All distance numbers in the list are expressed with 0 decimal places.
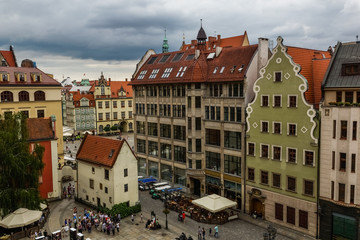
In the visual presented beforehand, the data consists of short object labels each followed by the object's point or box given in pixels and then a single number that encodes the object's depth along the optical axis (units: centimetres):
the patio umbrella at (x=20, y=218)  3622
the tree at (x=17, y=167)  3791
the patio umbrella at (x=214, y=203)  4174
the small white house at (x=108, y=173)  4472
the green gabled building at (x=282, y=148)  3775
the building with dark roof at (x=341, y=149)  3372
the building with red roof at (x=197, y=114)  4638
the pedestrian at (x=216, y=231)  3812
